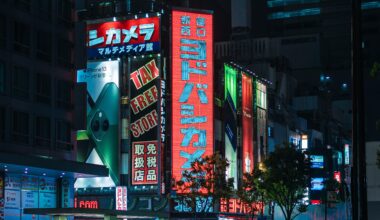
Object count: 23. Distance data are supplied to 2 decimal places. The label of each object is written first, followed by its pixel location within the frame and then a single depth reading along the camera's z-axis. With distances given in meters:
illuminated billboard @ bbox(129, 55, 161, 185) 63.12
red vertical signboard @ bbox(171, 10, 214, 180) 65.00
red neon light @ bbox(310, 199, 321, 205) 86.69
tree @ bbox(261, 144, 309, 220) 67.62
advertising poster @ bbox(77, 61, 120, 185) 65.81
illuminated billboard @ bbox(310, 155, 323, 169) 87.01
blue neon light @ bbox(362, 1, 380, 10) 172.00
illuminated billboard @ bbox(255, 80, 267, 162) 81.12
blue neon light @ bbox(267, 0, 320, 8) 174.25
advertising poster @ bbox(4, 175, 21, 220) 45.06
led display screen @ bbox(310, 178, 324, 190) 86.95
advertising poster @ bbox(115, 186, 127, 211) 61.77
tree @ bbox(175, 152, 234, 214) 60.62
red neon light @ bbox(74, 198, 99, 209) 65.43
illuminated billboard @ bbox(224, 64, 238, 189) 73.19
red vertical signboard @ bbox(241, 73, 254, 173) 77.25
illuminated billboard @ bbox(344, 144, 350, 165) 116.19
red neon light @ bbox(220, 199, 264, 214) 68.41
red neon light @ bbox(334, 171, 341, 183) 100.76
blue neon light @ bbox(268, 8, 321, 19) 172.75
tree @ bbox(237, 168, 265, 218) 67.38
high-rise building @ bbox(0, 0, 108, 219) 44.84
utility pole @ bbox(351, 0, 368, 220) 15.26
